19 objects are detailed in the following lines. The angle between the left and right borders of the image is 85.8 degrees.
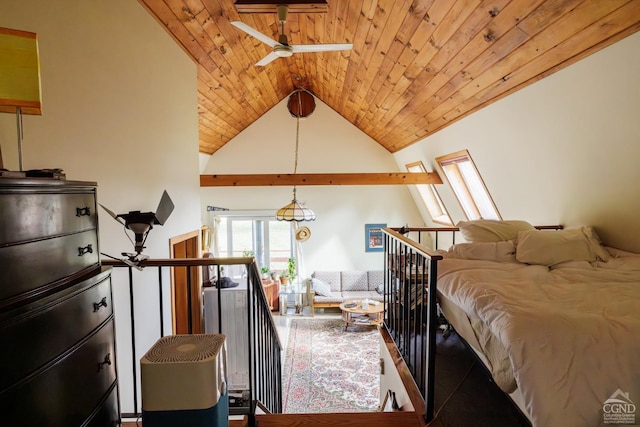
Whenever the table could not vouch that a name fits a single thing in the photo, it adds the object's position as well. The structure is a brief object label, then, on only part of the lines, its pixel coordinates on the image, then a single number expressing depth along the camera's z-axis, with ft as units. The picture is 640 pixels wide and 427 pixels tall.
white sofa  24.54
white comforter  3.97
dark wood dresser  3.07
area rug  14.47
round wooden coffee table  20.48
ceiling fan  8.13
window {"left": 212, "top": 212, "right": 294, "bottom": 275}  25.08
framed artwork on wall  25.14
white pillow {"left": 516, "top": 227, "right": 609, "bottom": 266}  7.66
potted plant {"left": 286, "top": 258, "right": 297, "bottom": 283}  24.81
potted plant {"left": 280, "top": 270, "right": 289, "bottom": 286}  24.57
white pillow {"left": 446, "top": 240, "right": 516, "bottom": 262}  8.05
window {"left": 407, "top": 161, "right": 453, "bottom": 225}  20.19
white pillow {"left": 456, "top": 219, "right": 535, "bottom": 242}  8.89
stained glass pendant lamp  16.55
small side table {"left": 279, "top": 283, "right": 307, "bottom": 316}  23.82
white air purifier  4.55
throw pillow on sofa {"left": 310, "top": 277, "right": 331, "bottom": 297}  23.53
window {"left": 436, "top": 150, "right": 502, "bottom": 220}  14.65
